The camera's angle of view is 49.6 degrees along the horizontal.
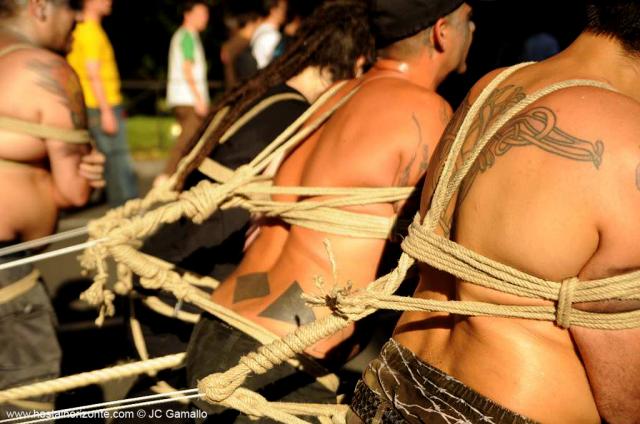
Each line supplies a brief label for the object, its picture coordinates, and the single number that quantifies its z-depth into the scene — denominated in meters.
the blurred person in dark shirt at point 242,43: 6.15
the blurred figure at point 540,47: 4.39
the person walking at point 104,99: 5.77
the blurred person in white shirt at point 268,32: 5.81
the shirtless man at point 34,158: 2.41
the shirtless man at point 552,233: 1.35
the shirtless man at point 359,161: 2.06
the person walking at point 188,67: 6.58
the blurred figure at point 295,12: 6.31
